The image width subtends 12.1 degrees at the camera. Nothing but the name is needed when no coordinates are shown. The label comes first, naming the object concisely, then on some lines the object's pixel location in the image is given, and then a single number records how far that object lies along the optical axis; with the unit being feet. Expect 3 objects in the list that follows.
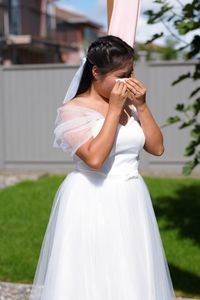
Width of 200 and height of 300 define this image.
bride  14.05
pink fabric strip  14.79
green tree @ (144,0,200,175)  27.03
